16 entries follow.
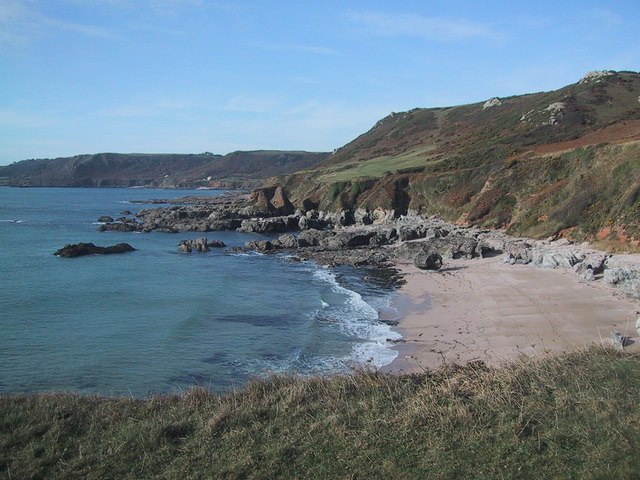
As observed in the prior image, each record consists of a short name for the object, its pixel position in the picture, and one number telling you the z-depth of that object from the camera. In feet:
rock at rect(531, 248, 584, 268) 95.04
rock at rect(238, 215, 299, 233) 212.23
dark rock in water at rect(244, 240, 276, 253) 156.87
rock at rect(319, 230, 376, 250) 155.33
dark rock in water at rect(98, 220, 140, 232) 207.01
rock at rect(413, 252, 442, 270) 114.83
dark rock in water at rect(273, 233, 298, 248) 161.98
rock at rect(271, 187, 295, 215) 253.44
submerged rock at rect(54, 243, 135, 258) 142.41
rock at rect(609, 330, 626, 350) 50.80
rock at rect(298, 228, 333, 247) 164.13
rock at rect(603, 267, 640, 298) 72.79
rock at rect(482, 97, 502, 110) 368.77
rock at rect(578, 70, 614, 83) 287.50
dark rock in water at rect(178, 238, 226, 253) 156.97
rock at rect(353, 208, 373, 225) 201.61
